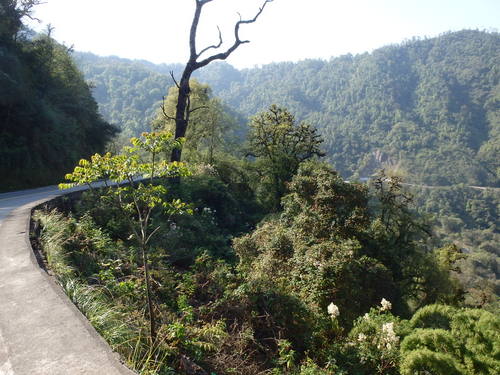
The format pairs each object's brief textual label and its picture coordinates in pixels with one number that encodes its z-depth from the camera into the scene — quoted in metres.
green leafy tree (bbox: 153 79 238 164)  26.34
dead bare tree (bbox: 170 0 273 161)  13.81
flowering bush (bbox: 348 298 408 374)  4.92
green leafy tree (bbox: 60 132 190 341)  4.26
